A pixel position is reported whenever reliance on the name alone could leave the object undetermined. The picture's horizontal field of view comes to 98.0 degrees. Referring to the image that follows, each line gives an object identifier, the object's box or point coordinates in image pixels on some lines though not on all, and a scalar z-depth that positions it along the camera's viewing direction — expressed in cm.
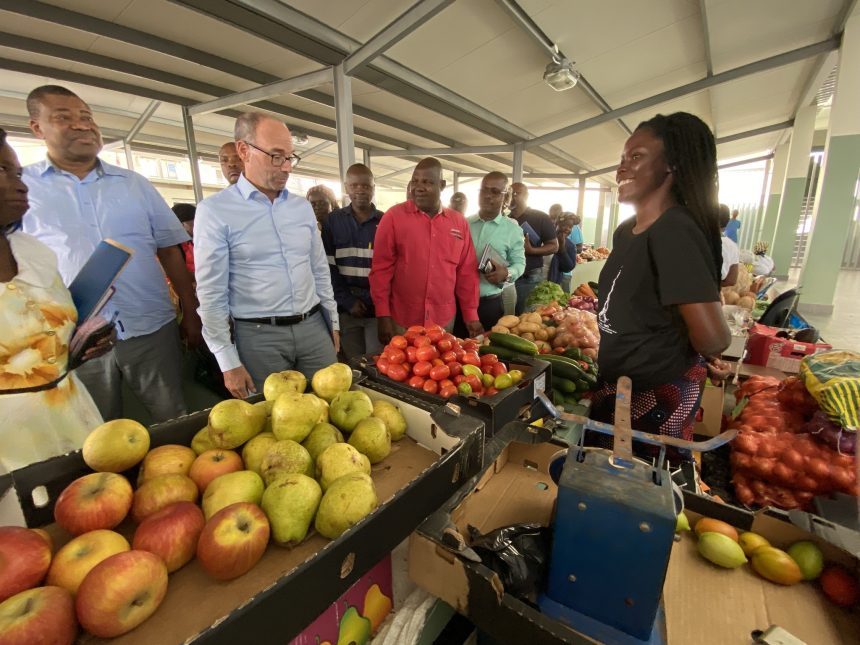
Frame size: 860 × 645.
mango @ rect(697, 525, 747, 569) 105
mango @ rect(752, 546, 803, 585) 103
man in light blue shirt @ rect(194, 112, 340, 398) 195
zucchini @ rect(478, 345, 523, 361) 232
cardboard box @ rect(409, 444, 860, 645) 79
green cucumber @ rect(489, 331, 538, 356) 235
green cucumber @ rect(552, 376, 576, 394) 221
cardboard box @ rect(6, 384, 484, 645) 61
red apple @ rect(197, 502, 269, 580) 72
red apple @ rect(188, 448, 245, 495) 93
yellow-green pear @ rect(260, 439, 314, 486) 93
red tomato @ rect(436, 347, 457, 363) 187
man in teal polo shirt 359
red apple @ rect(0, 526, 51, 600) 61
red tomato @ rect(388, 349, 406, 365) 190
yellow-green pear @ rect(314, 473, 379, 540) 82
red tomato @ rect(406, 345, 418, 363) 190
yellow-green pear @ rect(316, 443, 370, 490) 94
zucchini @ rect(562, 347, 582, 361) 254
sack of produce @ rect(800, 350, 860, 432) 169
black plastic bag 88
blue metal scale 76
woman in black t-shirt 139
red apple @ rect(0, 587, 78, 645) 53
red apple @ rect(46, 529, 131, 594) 65
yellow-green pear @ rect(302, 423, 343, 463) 105
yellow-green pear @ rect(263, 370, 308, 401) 122
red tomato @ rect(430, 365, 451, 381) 175
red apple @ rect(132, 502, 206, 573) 73
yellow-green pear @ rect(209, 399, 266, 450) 103
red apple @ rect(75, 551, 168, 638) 60
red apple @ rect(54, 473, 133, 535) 76
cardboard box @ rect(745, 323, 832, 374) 318
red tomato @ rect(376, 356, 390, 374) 190
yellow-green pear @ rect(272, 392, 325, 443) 105
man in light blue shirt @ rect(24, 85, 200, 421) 187
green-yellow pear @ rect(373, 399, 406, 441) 126
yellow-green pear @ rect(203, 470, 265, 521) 83
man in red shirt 291
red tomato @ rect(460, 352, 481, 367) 188
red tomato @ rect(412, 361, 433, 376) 180
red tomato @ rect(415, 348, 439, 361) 185
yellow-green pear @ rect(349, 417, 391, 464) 111
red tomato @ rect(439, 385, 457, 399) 166
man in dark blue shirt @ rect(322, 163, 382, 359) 329
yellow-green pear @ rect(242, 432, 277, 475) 100
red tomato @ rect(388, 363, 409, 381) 184
